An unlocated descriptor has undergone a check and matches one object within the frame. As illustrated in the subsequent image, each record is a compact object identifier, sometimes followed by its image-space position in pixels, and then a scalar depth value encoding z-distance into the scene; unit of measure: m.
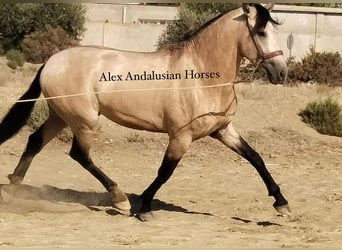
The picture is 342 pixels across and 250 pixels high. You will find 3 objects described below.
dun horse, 6.83
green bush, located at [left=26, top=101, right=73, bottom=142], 11.86
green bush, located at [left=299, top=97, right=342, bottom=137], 13.08
